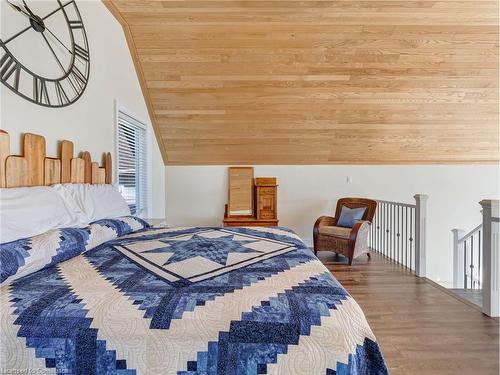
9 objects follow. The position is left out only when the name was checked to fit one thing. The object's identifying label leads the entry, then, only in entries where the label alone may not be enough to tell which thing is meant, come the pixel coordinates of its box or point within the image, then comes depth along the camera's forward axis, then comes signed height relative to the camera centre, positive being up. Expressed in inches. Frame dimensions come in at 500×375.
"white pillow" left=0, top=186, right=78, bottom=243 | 49.3 -6.3
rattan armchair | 132.9 -26.4
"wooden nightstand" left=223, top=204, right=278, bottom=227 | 154.3 -22.8
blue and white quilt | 32.0 -17.6
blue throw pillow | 147.1 -18.5
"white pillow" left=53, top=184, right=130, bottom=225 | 71.3 -5.5
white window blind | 119.4 +10.2
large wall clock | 63.9 +36.6
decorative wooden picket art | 59.8 +4.5
